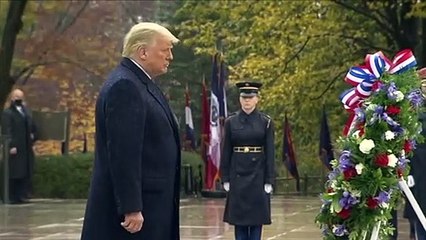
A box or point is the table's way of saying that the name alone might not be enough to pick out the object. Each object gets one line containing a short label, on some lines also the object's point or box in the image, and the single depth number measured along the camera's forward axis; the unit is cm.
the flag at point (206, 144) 2458
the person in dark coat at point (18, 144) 2266
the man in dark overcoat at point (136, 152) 687
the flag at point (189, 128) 2705
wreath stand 763
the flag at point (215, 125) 2411
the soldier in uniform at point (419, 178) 1209
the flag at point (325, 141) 2791
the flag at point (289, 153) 2934
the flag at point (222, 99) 2497
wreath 760
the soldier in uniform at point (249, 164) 1270
